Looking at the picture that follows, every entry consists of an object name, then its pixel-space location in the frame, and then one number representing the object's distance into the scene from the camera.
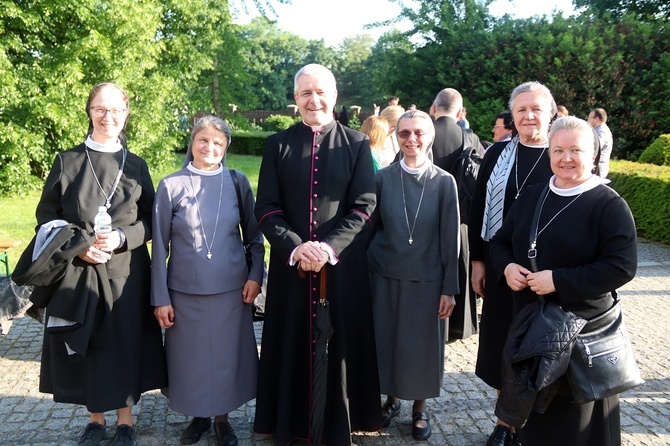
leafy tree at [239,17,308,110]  67.50
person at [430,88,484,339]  5.44
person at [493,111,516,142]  6.16
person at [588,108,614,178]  10.80
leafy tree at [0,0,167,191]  12.88
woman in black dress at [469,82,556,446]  3.49
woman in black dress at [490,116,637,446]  2.66
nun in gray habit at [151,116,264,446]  3.56
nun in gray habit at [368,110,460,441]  3.76
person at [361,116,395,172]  5.76
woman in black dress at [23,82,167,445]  3.40
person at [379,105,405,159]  6.15
